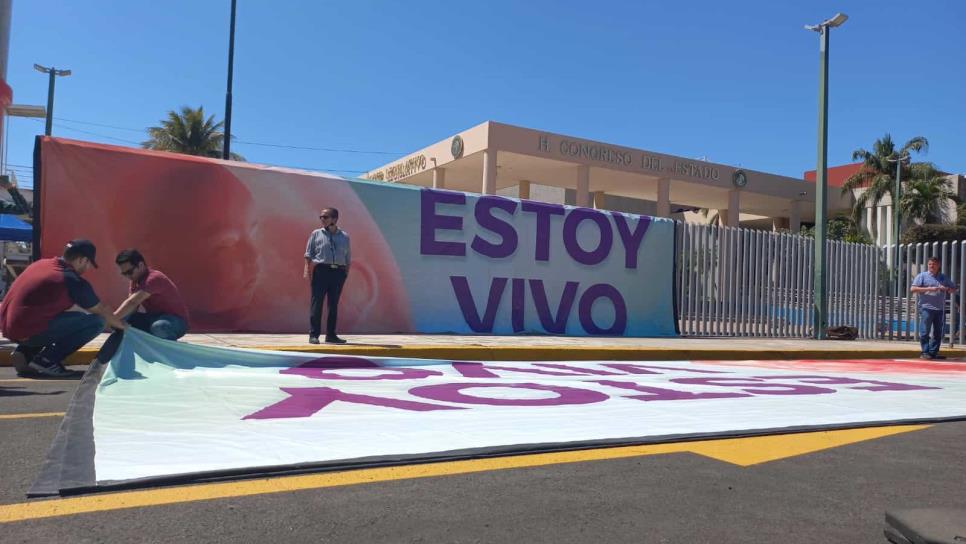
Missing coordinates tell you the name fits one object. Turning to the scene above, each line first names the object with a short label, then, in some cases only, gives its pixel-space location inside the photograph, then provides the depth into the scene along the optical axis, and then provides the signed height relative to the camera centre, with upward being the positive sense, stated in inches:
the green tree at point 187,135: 1531.7 +329.9
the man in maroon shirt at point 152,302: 252.4 -4.7
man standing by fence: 448.8 +11.1
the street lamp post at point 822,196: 582.9 +97.9
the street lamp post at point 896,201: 1333.7 +224.7
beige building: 877.8 +187.1
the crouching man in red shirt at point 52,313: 231.6 -9.2
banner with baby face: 362.3 +29.8
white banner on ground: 133.0 -28.0
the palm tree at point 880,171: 1454.2 +309.0
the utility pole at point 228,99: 743.7 +201.7
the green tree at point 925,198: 1482.5 +247.8
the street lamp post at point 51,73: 983.0 +287.1
